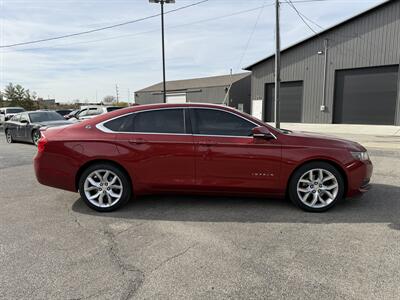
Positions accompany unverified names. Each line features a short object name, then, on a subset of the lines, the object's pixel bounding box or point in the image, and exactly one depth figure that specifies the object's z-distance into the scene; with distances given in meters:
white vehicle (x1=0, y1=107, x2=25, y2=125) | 26.00
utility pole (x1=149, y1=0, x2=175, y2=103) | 21.23
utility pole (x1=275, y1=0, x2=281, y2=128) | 15.95
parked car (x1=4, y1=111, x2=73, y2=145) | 12.43
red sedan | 4.44
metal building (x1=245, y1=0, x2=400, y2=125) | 20.91
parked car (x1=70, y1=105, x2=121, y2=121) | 17.16
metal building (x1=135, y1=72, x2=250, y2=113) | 40.00
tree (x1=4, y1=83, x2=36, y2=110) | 44.16
